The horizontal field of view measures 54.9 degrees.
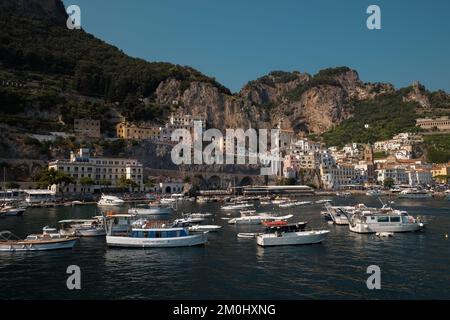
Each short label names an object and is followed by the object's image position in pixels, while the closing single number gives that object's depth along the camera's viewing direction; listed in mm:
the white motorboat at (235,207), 73062
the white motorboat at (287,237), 34000
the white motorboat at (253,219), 50688
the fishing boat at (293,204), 79625
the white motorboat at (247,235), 38844
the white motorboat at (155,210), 58969
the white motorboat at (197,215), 52712
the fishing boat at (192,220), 44669
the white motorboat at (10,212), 58375
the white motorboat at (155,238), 33594
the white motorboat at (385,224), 41219
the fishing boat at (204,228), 42094
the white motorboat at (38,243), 31094
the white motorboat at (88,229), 39550
